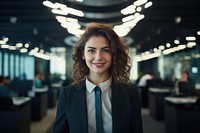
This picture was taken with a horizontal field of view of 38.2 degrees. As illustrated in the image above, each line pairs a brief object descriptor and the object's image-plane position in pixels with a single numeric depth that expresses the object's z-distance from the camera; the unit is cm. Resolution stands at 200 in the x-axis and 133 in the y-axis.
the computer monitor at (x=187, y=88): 695
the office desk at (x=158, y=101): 930
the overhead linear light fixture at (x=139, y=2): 522
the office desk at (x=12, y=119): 580
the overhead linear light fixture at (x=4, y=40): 428
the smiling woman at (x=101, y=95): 153
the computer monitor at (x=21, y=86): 750
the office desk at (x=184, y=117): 583
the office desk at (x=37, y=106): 902
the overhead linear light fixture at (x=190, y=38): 497
